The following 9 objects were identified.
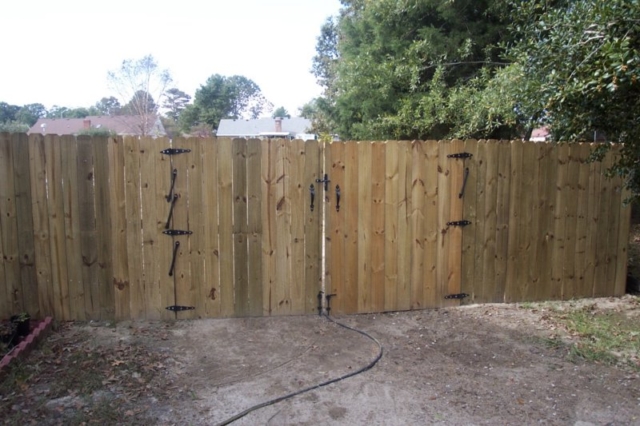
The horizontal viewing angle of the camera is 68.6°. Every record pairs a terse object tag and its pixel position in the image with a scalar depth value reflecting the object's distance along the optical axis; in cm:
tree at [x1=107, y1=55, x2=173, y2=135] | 3381
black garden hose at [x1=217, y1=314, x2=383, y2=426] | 279
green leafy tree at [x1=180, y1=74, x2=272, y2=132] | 5056
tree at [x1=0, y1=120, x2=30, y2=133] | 4041
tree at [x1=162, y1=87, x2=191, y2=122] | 4262
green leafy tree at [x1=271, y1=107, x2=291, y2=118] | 7049
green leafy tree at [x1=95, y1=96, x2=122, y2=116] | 3920
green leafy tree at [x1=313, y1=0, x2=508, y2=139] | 693
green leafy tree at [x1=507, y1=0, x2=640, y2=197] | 295
